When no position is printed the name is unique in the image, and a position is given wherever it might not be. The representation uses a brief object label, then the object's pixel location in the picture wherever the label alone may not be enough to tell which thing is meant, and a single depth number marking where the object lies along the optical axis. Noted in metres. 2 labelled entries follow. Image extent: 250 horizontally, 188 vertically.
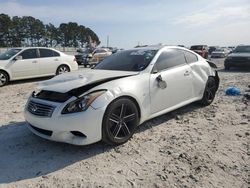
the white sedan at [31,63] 7.41
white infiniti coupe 2.65
